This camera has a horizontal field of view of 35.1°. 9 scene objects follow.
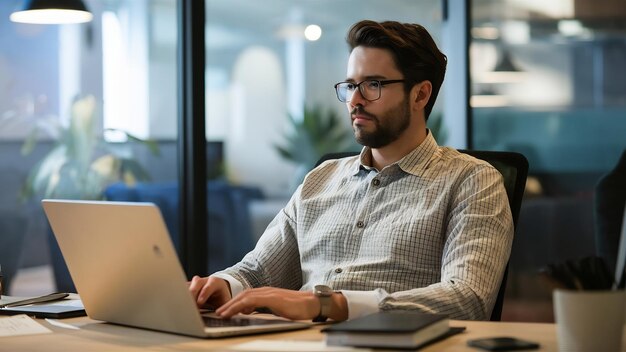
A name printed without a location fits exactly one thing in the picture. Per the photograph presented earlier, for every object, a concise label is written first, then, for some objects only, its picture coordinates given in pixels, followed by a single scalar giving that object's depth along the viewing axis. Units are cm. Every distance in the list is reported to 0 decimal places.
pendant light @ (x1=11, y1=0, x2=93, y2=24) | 397
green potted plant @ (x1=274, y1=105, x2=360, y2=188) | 453
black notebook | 163
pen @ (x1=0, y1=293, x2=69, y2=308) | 229
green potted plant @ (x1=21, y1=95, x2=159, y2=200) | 411
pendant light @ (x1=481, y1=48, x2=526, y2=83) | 458
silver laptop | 175
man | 225
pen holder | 154
